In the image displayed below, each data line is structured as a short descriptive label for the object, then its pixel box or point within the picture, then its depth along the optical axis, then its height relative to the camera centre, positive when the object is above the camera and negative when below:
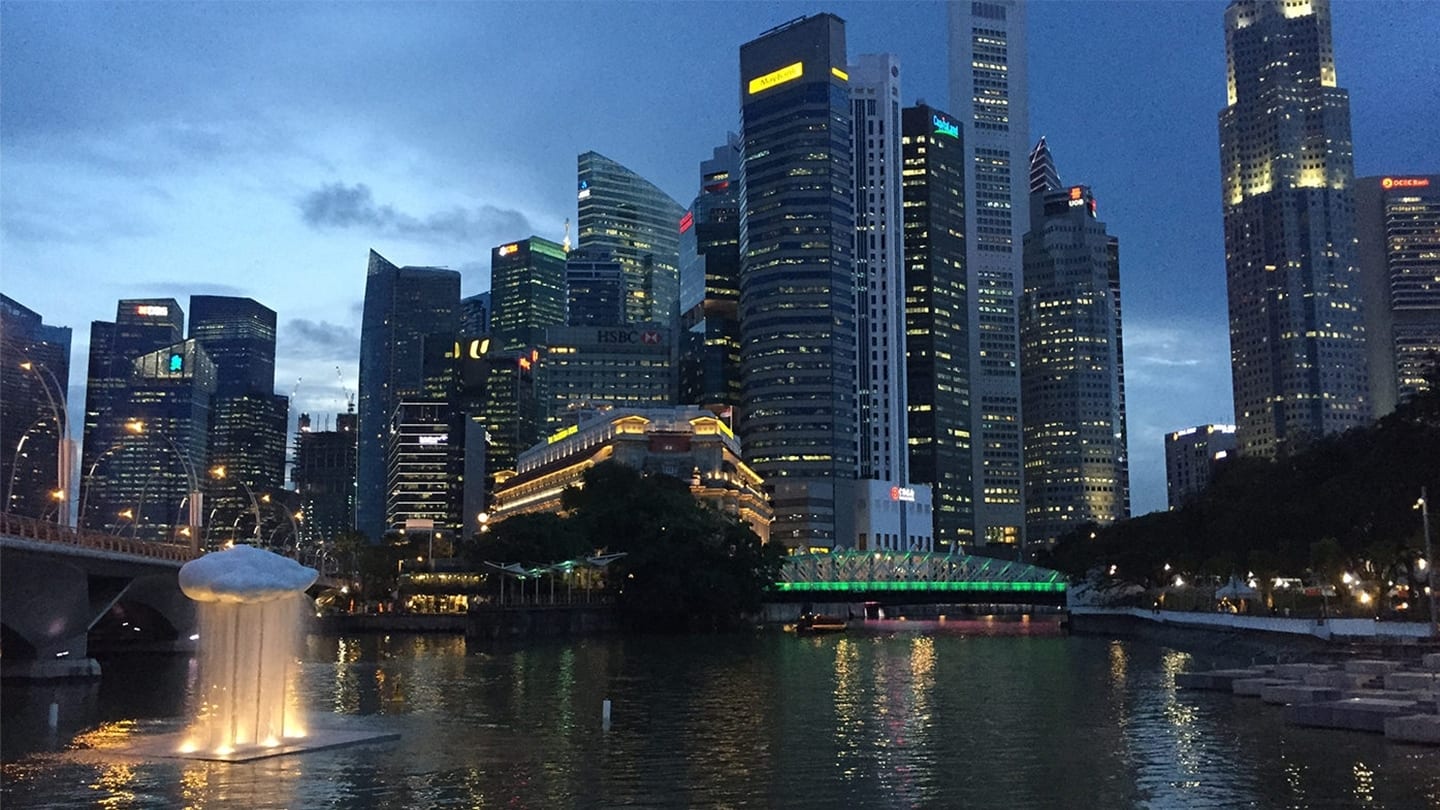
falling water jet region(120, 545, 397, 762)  36.09 -2.00
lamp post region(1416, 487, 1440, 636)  73.50 +0.18
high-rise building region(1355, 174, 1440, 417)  86.81 +14.31
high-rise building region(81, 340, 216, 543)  80.03 +6.81
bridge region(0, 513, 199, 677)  62.84 -0.34
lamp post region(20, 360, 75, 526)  66.88 +6.70
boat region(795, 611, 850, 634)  149.38 -5.37
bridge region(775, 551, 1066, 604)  195.25 -2.07
